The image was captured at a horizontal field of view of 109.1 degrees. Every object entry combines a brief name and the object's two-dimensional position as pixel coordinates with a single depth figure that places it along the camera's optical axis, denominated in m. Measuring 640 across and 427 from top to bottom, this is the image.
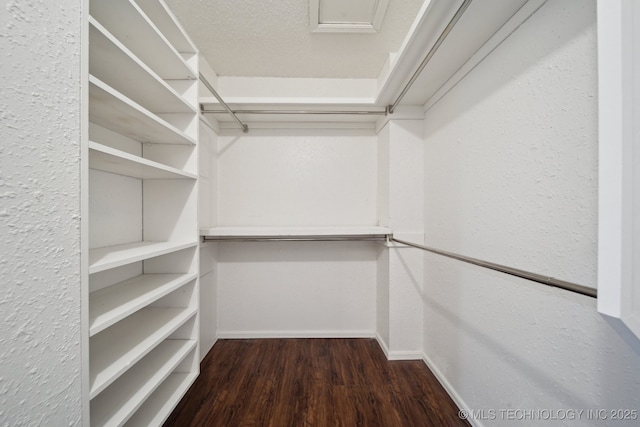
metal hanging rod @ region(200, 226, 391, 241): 1.67
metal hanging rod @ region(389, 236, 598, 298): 0.51
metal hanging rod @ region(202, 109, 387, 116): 1.69
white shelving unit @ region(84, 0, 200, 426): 0.78
